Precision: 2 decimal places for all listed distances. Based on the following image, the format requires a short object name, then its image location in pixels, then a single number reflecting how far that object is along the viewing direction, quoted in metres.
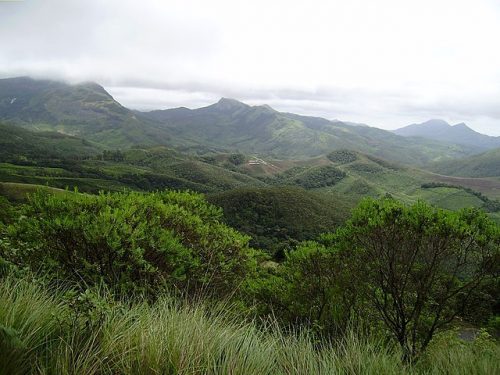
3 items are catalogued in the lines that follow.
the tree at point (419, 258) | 6.91
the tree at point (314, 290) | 8.21
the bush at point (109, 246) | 6.14
